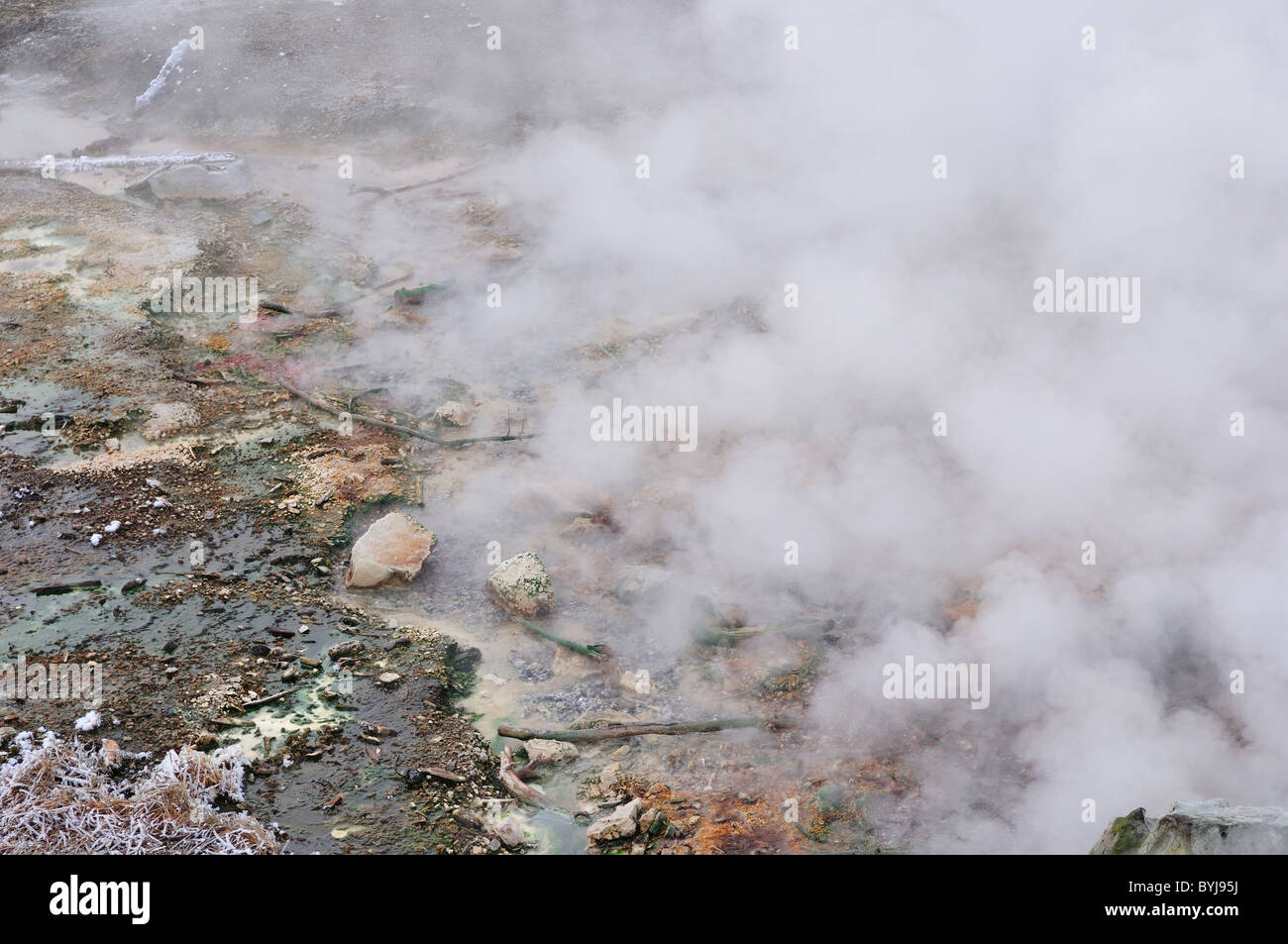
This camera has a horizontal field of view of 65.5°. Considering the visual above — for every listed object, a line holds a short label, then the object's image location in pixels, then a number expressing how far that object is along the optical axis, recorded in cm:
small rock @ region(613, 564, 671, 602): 613
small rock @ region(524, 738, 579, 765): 512
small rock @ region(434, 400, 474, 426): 780
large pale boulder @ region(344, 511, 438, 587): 620
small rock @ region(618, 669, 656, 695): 555
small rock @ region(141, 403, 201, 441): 755
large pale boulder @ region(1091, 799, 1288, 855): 344
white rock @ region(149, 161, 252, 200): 1132
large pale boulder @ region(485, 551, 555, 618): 606
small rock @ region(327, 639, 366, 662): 566
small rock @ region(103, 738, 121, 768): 473
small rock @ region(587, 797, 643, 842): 459
